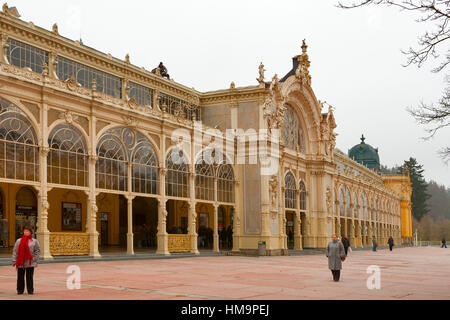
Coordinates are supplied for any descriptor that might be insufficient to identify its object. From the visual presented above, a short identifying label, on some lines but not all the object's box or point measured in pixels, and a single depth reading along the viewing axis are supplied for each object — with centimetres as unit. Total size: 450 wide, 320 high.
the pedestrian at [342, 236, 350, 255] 3672
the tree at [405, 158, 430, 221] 12762
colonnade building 2586
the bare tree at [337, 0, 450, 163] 1218
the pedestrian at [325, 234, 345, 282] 1841
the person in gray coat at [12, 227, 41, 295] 1309
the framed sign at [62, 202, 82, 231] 3569
